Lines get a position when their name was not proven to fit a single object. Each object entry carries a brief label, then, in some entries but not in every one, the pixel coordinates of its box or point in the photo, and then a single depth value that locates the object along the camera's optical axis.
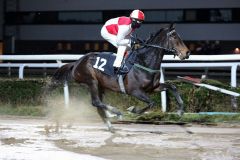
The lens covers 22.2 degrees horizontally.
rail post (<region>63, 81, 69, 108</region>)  13.48
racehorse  10.61
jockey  10.74
